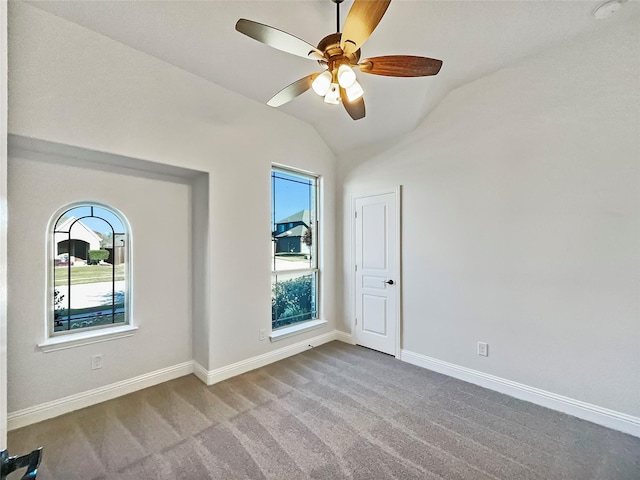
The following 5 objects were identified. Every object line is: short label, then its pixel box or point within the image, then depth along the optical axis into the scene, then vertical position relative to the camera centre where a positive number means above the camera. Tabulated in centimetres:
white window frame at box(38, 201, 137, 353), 250 -69
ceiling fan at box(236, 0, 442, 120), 150 +113
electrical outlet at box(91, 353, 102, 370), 265 -107
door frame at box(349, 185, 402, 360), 363 -21
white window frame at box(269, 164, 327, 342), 397 -27
